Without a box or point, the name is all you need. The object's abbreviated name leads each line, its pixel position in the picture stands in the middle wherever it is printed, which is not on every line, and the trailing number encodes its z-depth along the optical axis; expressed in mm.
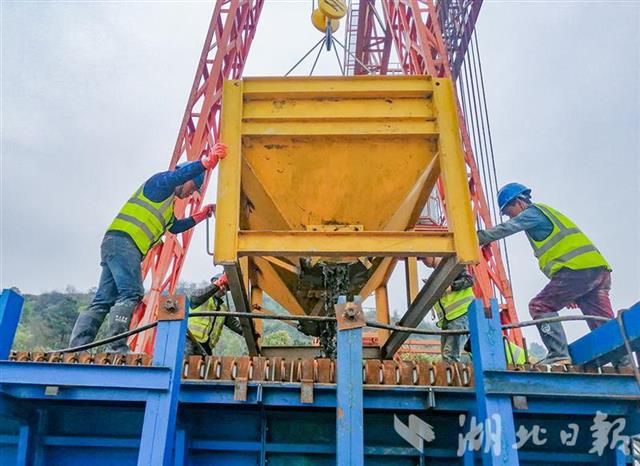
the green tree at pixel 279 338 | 25116
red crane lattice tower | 7684
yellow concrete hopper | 3641
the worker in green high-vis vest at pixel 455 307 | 5811
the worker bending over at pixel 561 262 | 4328
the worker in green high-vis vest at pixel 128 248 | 4504
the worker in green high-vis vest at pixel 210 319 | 5875
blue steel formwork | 2758
